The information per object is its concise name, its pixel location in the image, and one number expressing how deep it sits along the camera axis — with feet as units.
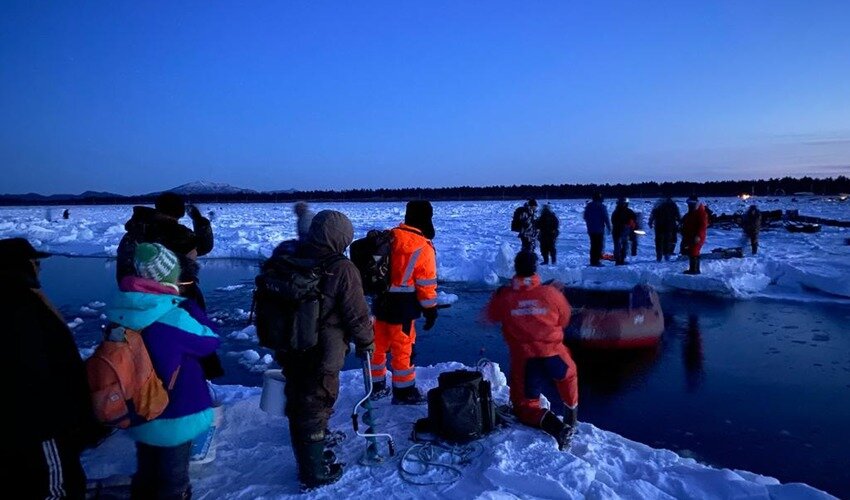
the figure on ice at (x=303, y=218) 16.52
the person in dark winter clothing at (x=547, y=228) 41.65
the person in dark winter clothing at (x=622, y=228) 40.83
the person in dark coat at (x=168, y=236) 13.17
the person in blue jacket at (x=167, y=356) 8.16
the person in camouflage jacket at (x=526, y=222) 40.19
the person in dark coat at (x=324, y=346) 10.27
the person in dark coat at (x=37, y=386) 7.03
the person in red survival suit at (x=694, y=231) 35.22
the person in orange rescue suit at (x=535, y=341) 12.78
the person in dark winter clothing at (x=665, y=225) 41.50
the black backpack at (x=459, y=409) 12.38
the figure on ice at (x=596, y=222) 39.65
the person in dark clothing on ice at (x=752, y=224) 45.93
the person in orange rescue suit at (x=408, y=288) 13.88
